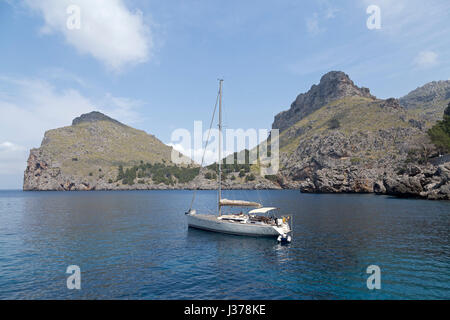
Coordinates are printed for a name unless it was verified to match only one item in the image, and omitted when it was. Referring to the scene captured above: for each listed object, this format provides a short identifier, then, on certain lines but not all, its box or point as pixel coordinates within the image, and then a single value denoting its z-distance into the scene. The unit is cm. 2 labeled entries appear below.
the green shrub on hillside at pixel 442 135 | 10938
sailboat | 3719
